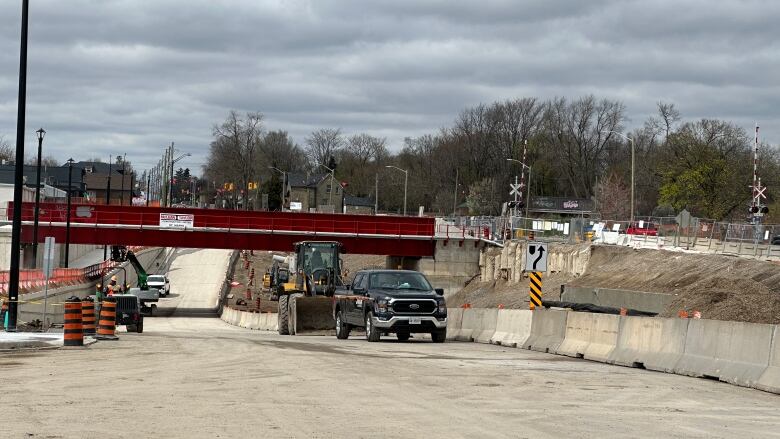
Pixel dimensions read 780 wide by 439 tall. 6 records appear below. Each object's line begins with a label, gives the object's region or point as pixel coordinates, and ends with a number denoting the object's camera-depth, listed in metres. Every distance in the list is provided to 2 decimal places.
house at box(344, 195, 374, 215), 180.50
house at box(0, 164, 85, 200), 130.99
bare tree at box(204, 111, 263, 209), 177.62
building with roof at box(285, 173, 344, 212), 180.50
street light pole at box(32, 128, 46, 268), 54.28
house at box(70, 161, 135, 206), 195.62
